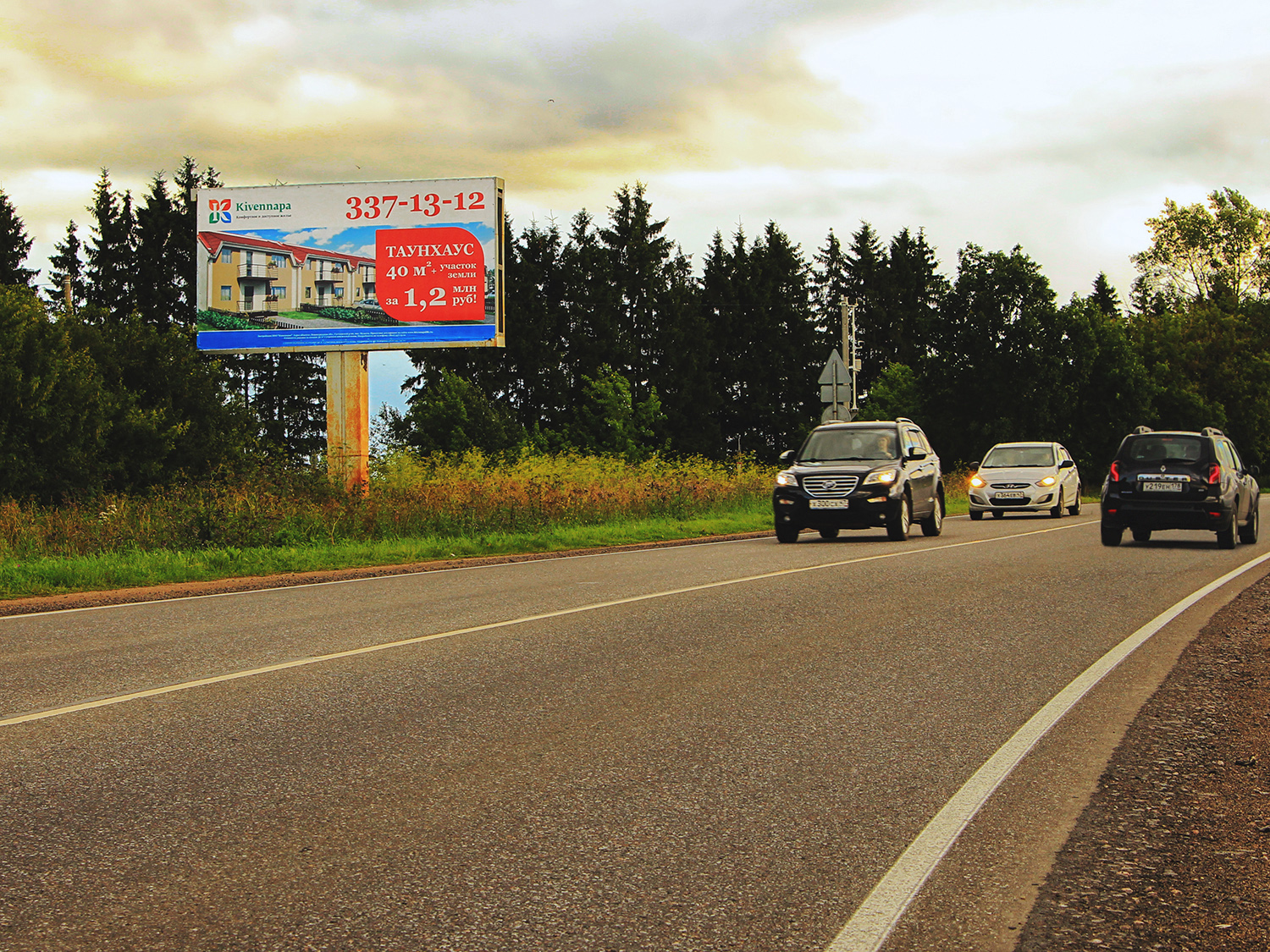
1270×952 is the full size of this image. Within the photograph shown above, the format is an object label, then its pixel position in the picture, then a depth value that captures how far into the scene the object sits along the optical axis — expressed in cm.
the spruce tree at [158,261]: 6244
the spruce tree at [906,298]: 8294
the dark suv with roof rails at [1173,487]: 1709
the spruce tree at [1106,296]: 10042
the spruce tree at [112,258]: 6241
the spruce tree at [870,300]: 8331
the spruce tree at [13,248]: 6244
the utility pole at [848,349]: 4522
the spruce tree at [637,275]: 7119
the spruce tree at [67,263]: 6512
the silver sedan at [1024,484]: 2698
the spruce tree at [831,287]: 8469
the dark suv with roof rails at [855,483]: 1859
